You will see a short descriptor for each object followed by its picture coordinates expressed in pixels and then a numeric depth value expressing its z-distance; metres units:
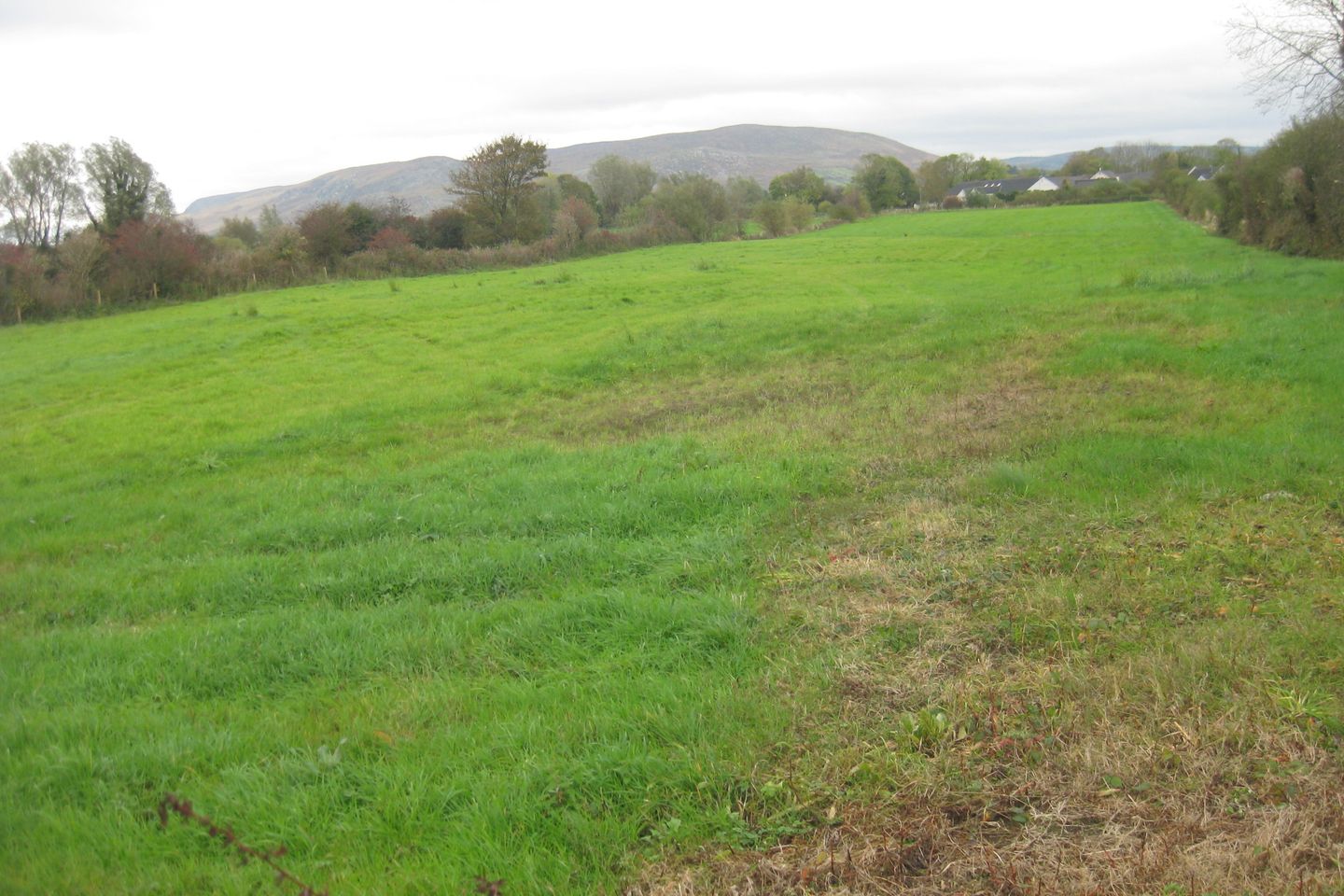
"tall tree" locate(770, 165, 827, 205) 92.00
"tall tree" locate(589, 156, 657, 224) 76.31
